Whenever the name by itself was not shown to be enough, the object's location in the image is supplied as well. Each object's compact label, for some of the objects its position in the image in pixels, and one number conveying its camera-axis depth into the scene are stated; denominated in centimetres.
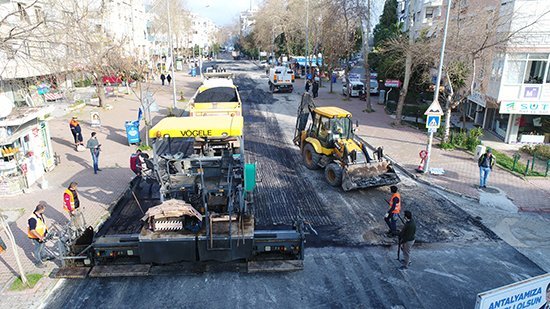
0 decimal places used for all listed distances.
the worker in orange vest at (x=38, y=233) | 768
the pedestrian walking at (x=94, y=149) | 1336
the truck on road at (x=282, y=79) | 3494
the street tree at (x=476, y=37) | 1549
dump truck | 1591
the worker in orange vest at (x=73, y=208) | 909
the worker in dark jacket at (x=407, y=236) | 794
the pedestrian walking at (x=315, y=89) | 3169
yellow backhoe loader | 1194
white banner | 529
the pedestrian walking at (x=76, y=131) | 1638
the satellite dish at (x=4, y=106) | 1066
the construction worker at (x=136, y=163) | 1186
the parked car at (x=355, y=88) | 3262
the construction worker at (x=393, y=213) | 924
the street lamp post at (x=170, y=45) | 2629
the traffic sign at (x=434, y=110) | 1370
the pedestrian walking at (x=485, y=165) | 1227
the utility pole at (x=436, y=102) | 1345
